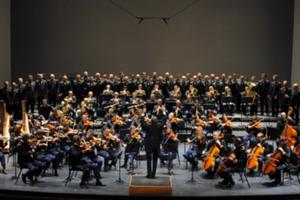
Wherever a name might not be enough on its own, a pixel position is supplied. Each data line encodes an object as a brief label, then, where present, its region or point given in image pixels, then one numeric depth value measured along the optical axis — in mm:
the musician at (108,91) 13894
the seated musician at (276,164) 9508
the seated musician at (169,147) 10266
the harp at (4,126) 10680
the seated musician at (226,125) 11453
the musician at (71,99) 13227
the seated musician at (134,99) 13091
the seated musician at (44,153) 9828
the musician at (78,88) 14938
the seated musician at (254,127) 11297
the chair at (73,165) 9484
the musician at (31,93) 14188
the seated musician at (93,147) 9805
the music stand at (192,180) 9891
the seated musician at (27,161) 9492
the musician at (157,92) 13769
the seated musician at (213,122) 11688
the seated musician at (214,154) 9828
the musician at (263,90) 14807
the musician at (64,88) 14867
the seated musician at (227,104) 14240
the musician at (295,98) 13552
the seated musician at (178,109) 12435
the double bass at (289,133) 10906
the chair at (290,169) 9741
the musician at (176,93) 14189
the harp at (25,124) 11666
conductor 9229
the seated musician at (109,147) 10367
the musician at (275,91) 14352
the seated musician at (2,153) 10102
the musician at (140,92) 13867
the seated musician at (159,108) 11808
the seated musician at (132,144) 10195
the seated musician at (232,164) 9523
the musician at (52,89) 14680
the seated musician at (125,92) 14007
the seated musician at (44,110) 13164
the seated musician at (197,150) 10328
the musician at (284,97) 13711
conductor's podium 8750
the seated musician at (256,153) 9945
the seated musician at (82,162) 9482
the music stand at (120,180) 9801
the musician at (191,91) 14094
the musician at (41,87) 14445
